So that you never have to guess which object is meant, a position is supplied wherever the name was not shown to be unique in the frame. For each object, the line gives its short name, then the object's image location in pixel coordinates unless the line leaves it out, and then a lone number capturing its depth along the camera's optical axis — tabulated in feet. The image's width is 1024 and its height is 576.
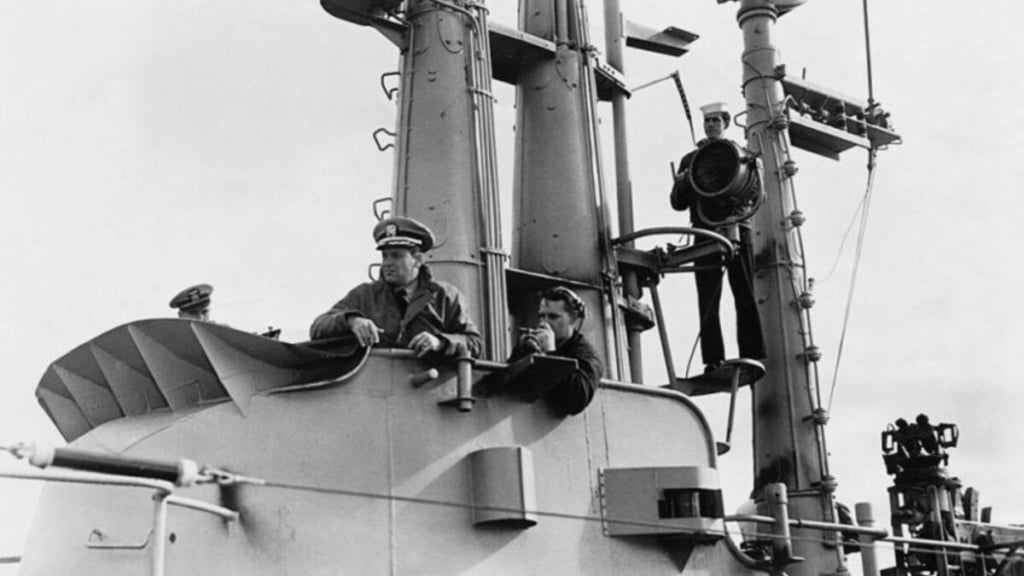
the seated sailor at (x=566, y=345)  28.53
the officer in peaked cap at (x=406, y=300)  27.91
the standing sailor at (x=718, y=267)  44.62
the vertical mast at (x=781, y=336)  55.88
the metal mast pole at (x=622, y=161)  42.29
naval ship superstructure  25.12
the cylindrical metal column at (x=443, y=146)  35.78
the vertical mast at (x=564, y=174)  40.04
